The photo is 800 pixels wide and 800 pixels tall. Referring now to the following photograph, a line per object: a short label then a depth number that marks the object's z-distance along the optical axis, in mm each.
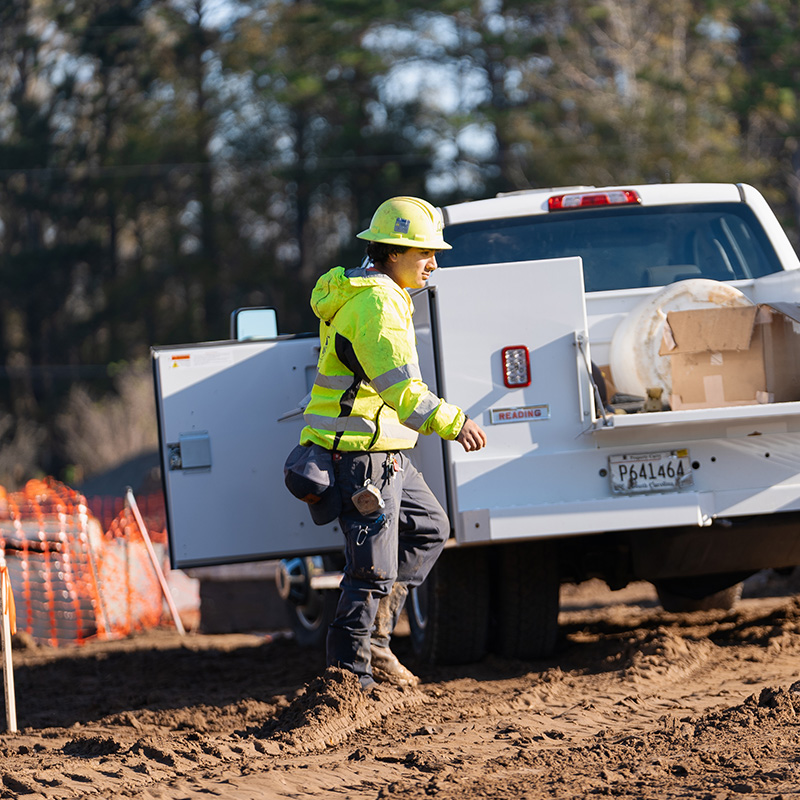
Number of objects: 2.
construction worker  9891
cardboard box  11055
